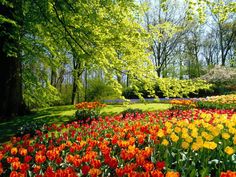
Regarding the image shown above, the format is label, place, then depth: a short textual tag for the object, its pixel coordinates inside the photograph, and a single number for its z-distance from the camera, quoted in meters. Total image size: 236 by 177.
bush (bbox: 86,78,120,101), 23.37
